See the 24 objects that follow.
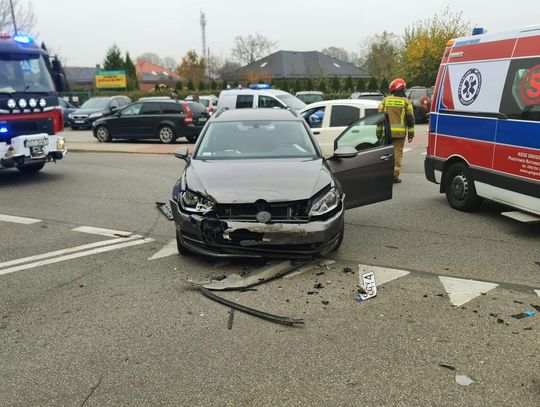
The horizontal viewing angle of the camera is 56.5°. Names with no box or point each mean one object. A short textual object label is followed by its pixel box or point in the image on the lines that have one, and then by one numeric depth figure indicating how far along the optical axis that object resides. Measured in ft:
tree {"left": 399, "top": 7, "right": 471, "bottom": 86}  129.49
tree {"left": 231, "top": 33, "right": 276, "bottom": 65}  261.24
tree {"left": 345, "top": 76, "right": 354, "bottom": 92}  146.41
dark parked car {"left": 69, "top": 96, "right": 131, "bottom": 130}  84.27
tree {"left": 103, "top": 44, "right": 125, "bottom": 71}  211.61
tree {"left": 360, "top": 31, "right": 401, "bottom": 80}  176.96
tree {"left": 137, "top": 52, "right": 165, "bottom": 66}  358.14
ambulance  19.13
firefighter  30.78
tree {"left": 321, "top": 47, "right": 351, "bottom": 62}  304.09
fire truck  31.01
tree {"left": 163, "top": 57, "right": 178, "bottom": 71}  359.42
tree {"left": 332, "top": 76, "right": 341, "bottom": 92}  148.69
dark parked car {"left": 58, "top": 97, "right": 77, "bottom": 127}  89.71
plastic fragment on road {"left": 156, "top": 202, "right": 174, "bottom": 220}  24.40
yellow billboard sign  142.51
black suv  59.98
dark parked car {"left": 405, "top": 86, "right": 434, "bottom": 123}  75.77
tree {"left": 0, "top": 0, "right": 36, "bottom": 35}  106.22
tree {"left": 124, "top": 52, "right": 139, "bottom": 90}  155.40
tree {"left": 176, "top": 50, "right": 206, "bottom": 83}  213.25
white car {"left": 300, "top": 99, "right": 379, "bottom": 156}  35.01
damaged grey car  15.46
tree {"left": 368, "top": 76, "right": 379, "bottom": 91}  137.51
